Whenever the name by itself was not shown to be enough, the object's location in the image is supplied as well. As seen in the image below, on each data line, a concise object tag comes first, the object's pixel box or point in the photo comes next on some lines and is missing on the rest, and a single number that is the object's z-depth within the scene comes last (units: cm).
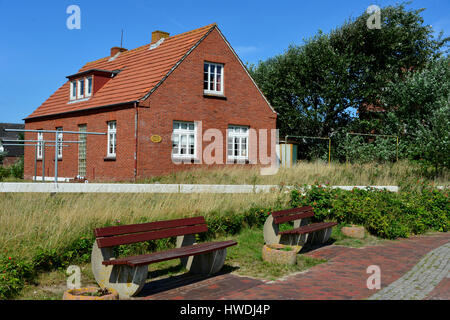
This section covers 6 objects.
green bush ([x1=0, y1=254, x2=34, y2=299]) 569
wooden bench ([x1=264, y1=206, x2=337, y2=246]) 867
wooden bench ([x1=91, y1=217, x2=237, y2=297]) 576
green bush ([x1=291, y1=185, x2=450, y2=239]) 1116
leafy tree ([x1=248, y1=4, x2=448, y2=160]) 2959
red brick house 2075
